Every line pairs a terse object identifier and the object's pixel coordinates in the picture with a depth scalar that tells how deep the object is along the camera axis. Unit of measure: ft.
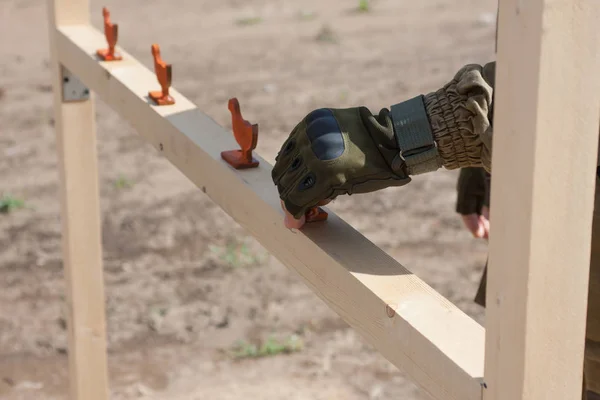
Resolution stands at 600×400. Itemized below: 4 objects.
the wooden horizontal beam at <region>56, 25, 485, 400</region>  6.91
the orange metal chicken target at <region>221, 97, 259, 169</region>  10.52
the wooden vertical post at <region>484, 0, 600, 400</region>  5.36
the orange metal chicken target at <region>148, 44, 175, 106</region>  12.37
